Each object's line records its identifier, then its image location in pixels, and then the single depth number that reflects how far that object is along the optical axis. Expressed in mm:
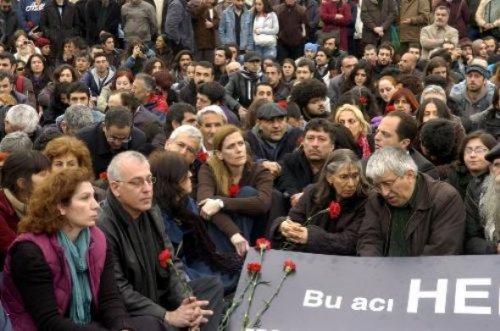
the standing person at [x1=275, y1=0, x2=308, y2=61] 20688
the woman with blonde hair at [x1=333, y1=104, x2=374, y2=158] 10258
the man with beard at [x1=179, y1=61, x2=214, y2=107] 15000
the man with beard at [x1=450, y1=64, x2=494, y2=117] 13070
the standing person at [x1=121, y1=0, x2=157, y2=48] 21047
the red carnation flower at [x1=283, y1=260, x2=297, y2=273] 7039
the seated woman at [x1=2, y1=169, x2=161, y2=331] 6113
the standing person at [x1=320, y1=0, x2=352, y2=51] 21016
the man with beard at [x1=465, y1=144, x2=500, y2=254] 7209
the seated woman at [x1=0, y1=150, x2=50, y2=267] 7191
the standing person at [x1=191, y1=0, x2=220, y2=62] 21156
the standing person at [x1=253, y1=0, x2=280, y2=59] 20062
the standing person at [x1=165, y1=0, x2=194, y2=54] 20766
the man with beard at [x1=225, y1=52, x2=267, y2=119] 15805
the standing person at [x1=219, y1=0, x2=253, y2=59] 20344
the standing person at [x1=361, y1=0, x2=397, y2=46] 20641
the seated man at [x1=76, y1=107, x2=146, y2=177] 9945
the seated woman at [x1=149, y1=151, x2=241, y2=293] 7730
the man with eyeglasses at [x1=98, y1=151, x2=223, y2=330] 6875
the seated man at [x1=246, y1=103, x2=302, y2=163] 10438
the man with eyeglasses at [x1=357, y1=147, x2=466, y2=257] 7137
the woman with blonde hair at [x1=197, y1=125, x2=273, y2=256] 8406
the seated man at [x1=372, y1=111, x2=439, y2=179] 8883
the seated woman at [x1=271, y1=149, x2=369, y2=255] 7645
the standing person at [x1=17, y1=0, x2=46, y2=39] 21750
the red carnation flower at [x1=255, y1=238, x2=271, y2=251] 7211
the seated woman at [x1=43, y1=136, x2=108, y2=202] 8156
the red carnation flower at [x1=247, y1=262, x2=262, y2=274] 7082
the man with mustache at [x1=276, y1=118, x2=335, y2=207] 9148
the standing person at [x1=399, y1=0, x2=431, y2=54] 20141
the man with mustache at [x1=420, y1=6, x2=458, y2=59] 18500
